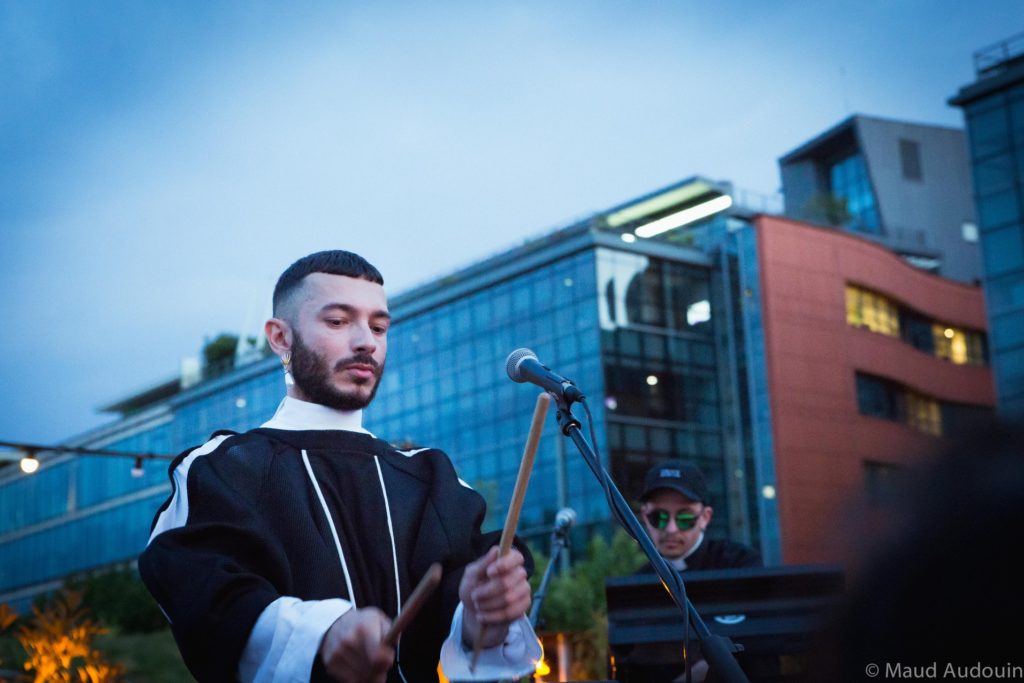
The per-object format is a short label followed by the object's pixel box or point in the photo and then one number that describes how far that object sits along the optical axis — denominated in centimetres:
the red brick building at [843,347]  3822
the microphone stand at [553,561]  554
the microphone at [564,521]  644
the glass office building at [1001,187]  3073
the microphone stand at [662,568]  268
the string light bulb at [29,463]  1611
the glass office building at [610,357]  3775
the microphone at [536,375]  361
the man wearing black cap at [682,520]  647
